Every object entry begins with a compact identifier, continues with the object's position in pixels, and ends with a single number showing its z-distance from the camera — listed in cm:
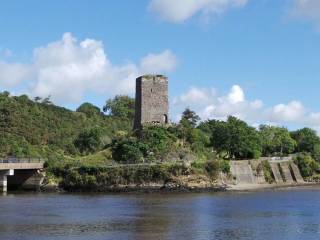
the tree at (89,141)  12912
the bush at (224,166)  9244
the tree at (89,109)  17238
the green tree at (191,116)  14698
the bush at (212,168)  9019
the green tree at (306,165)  11369
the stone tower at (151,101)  9731
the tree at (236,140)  10800
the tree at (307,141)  12994
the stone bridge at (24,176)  8200
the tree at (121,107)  18138
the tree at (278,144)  13362
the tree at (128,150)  9194
